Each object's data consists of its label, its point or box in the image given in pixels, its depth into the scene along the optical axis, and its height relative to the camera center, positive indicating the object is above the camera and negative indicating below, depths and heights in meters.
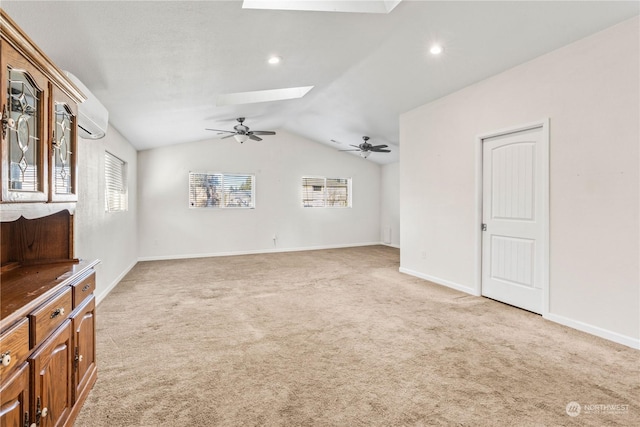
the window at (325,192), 8.66 +0.50
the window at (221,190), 7.53 +0.48
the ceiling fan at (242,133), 5.92 +1.44
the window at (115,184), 4.77 +0.44
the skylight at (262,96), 4.90 +1.84
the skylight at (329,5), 2.46 +1.73
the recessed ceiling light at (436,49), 3.51 +1.79
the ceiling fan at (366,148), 6.75 +1.31
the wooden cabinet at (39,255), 1.25 -0.29
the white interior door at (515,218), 3.53 -0.09
